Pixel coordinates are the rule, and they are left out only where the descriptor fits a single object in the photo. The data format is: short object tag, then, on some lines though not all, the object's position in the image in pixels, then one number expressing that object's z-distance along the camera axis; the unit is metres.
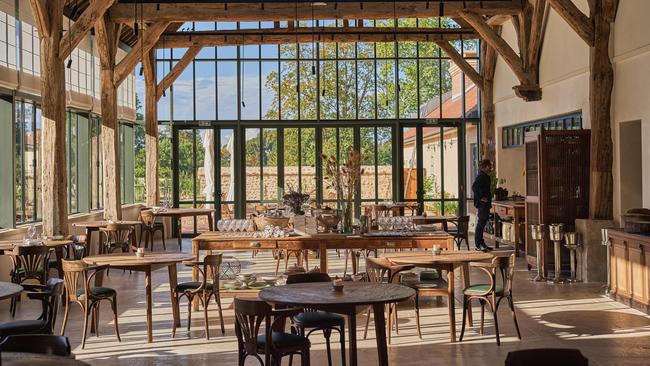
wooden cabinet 11.85
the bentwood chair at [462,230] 14.18
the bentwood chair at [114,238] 12.86
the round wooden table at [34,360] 3.59
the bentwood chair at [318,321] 6.20
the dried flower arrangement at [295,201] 10.60
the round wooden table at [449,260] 7.70
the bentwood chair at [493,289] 7.56
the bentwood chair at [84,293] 7.59
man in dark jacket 15.09
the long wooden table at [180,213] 16.72
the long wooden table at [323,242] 9.23
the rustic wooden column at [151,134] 18.75
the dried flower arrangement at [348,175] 9.17
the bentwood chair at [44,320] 6.14
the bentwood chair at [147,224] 16.36
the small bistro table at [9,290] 5.95
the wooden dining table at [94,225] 12.93
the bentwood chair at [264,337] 5.24
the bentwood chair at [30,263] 9.28
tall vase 9.67
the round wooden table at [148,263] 7.85
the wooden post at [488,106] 18.66
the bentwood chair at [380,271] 7.59
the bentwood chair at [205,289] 7.98
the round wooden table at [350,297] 5.27
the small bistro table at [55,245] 9.77
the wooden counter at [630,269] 9.02
